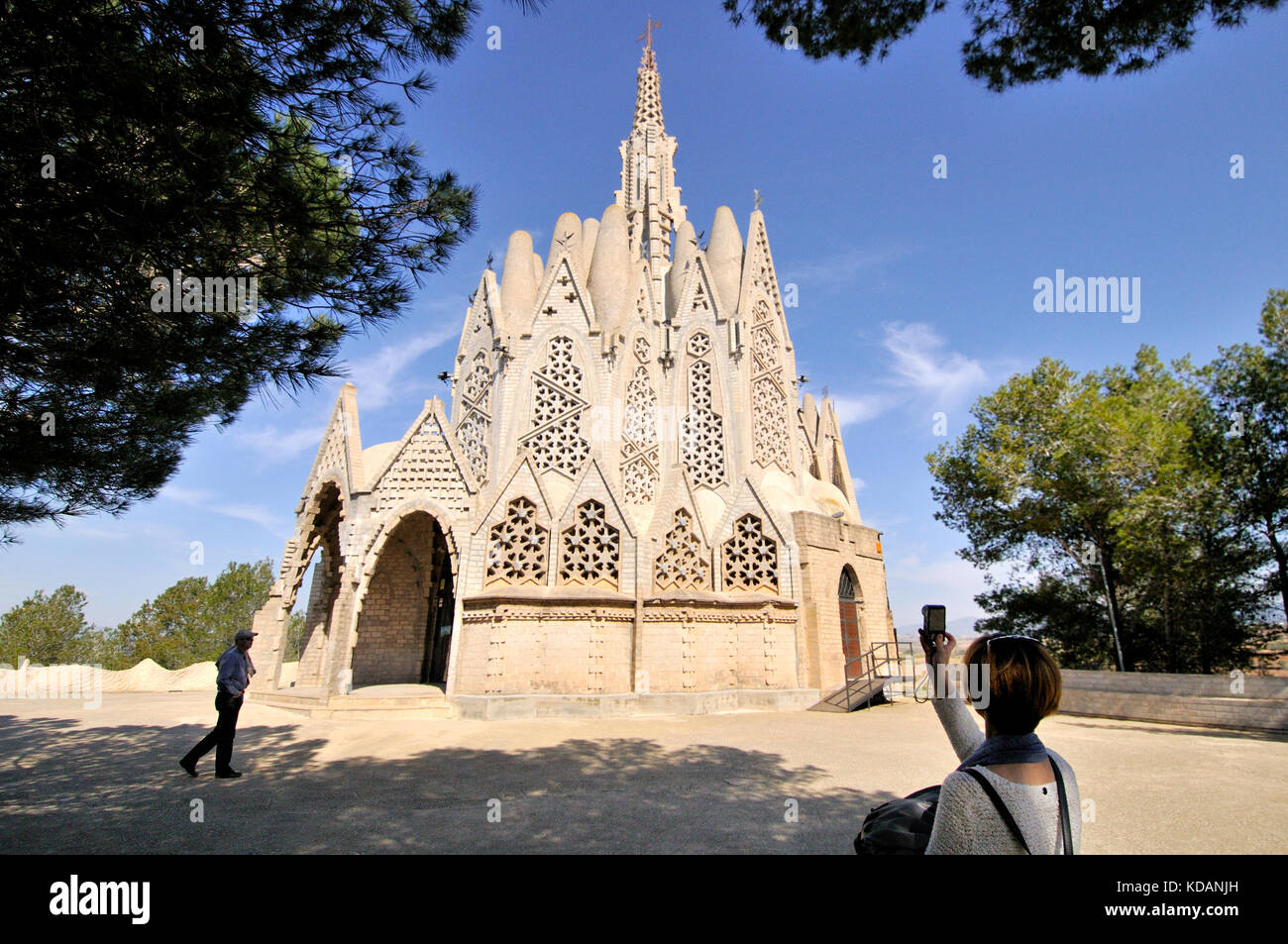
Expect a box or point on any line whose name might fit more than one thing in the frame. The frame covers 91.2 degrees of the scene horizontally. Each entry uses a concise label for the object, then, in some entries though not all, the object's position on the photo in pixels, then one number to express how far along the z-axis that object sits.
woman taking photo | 1.60
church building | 14.23
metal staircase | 15.23
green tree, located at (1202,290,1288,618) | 18.61
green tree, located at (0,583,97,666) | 43.34
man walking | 6.93
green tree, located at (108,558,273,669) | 43.56
